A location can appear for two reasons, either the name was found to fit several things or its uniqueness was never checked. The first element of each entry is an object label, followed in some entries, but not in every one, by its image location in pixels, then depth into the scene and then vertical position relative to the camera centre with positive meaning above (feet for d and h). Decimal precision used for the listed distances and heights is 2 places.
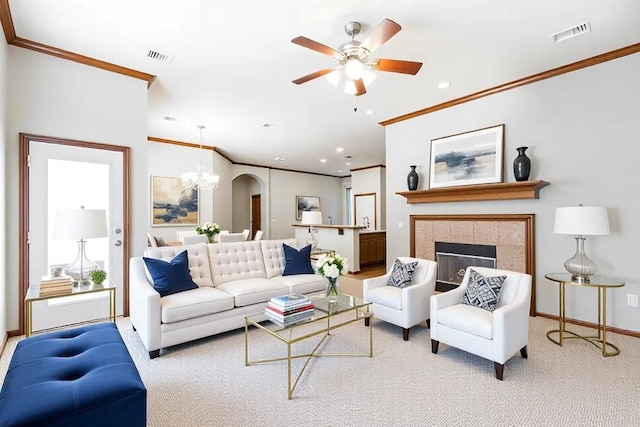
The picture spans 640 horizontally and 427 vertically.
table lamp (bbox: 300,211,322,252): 19.98 -0.26
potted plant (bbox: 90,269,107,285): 9.29 -1.80
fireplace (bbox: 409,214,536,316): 13.10 -0.97
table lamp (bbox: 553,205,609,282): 9.60 -0.42
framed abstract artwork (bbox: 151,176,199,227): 22.43 +0.80
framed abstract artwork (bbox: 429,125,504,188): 13.94 +2.56
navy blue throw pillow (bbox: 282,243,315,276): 13.27 -1.97
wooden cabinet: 23.97 -2.63
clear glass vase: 9.83 -2.36
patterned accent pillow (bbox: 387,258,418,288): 11.67 -2.24
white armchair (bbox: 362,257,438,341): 10.52 -2.87
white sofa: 9.31 -2.60
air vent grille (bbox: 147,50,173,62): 10.94 +5.48
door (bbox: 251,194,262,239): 36.47 +0.01
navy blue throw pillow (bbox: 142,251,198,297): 10.17 -1.97
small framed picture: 36.02 +1.14
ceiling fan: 8.49 +4.35
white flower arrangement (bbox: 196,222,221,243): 19.15 -0.95
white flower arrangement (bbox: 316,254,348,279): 9.55 -1.59
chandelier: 21.34 +2.35
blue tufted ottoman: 4.36 -2.61
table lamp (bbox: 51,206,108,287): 8.51 -0.39
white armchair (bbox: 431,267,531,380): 8.08 -2.94
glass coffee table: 7.88 -2.88
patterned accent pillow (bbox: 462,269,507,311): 9.36 -2.35
